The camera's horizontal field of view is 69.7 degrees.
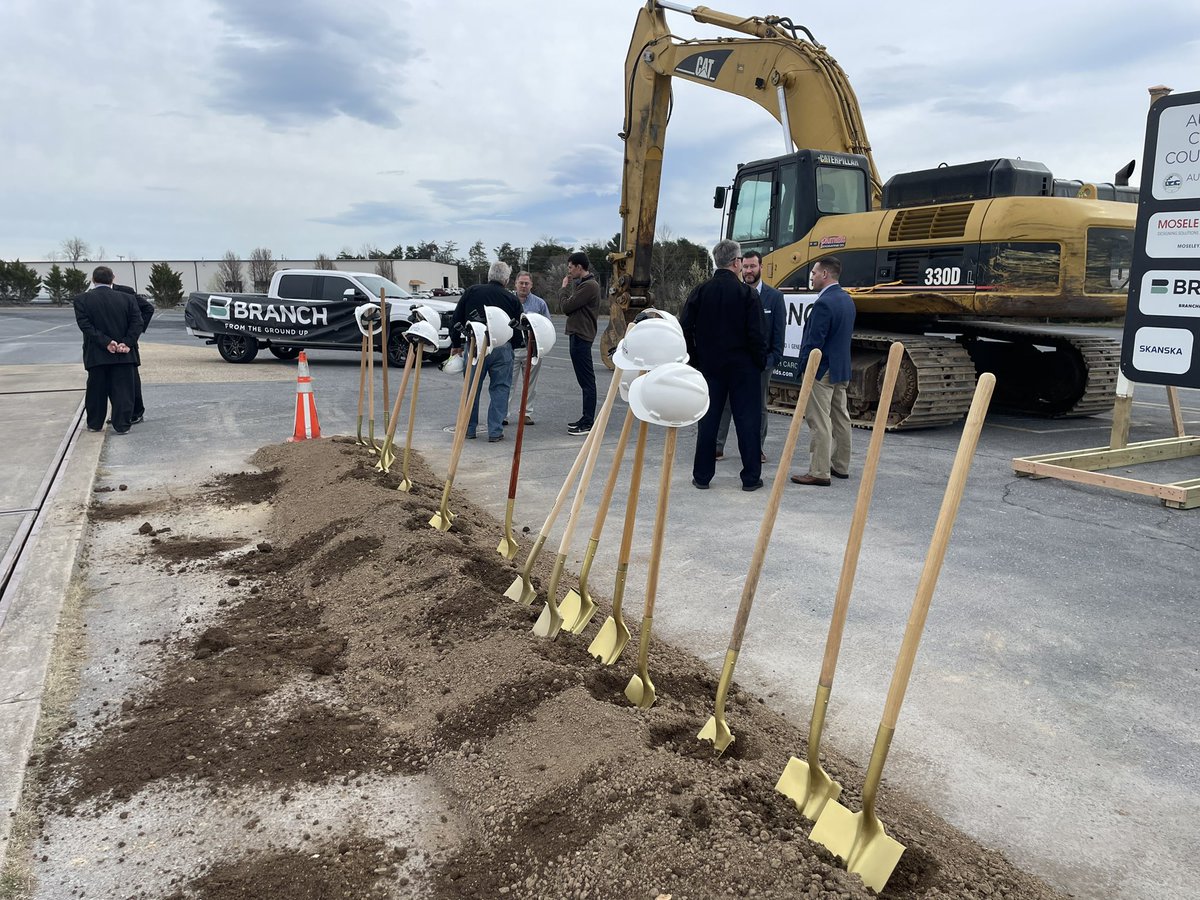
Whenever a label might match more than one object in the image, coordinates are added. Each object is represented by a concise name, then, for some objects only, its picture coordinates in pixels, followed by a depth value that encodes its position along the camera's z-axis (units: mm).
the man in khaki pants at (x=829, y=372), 7082
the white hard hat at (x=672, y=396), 2934
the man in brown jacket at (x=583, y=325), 9805
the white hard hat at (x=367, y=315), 7346
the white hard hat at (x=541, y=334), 5302
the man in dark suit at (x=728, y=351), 6973
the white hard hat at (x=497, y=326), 5391
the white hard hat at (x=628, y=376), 3794
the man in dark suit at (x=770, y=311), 7559
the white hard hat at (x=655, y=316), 3529
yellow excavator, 8734
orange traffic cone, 8938
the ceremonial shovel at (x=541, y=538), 3795
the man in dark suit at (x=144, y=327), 10170
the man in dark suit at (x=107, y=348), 9648
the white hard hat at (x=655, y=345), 3219
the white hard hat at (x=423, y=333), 6201
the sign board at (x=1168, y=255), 6727
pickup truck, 17297
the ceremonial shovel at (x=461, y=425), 5242
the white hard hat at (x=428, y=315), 6551
